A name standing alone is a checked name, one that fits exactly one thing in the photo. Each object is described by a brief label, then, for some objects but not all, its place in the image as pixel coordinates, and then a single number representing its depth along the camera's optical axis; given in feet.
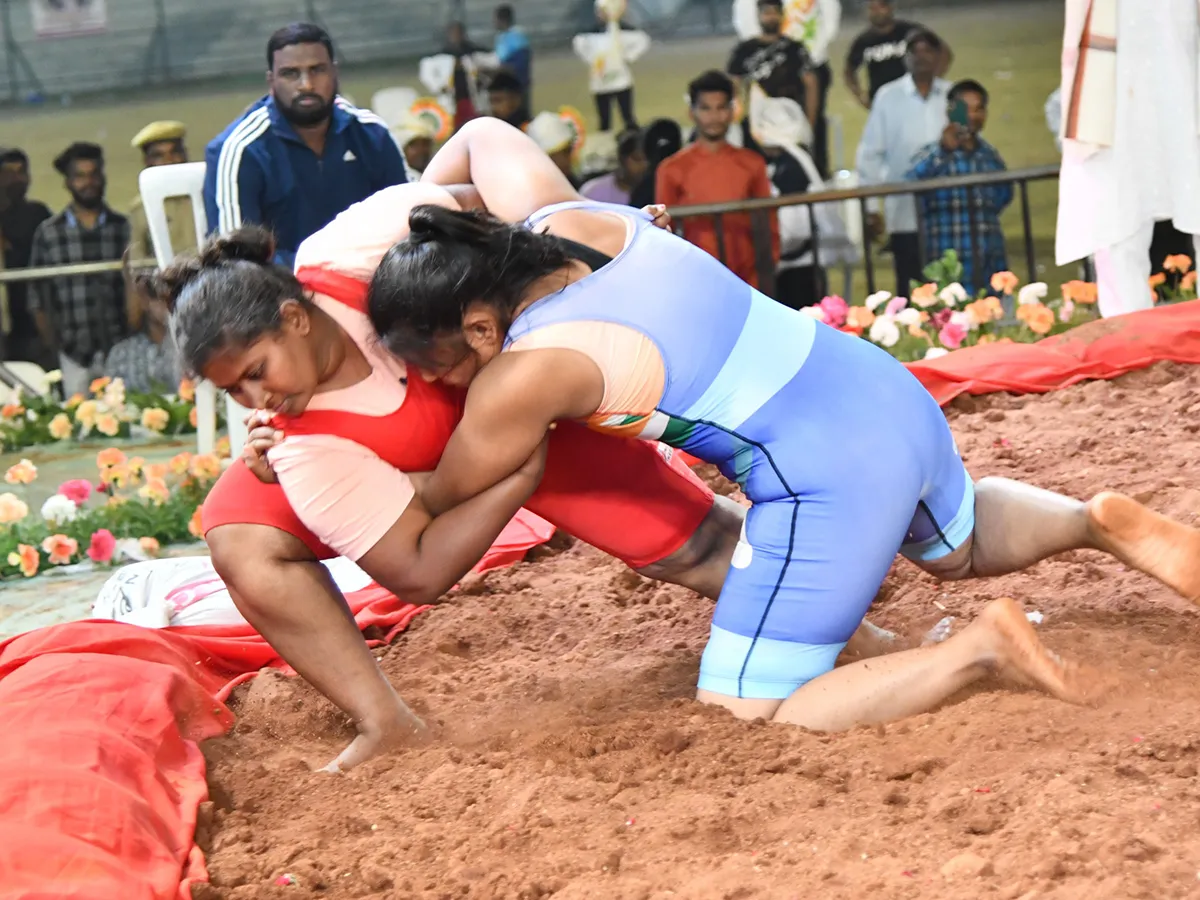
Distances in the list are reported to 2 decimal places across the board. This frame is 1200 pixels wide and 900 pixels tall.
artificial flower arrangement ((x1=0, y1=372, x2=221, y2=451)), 44.24
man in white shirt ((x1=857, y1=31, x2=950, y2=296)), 49.78
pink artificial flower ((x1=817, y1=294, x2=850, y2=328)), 38.52
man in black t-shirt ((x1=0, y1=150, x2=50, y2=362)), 54.13
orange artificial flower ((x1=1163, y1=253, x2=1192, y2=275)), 38.06
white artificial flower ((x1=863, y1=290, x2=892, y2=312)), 38.65
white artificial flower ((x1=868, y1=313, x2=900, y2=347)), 37.35
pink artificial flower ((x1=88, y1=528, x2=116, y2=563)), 31.35
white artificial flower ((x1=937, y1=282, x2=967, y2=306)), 38.78
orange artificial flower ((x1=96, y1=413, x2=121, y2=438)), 41.52
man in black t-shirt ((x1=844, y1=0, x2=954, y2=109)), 51.24
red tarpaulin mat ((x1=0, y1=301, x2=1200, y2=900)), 15.19
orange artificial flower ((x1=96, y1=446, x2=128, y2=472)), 34.58
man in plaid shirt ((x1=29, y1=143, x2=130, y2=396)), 53.72
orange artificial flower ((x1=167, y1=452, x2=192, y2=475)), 35.01
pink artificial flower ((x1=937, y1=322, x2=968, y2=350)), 37.19
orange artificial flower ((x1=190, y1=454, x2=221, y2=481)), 35.29
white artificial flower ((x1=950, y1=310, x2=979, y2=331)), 37.45
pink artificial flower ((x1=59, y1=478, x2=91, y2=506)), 33.71
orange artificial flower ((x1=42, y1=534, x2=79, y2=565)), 31.50
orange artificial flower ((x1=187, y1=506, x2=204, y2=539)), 31.24
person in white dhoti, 35.83
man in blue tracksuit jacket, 34.42
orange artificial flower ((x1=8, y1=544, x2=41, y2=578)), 31.01
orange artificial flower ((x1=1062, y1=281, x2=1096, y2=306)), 37.93
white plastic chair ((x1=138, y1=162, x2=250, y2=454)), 38.06
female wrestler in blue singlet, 16.69
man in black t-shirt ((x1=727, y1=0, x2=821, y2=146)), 51.49
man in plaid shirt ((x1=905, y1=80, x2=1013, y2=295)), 47.24
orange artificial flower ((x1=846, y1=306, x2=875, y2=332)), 37.76
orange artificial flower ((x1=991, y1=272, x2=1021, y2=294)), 38.22
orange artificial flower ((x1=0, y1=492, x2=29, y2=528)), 32.65
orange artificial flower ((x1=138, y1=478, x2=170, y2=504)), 33.68
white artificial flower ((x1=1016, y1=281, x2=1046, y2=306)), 37.58
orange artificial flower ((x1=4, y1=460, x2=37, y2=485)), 33.78
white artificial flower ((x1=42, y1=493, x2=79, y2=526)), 33.73
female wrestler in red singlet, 17.20
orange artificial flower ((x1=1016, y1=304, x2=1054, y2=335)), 36.70
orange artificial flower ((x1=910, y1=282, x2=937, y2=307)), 38.52
